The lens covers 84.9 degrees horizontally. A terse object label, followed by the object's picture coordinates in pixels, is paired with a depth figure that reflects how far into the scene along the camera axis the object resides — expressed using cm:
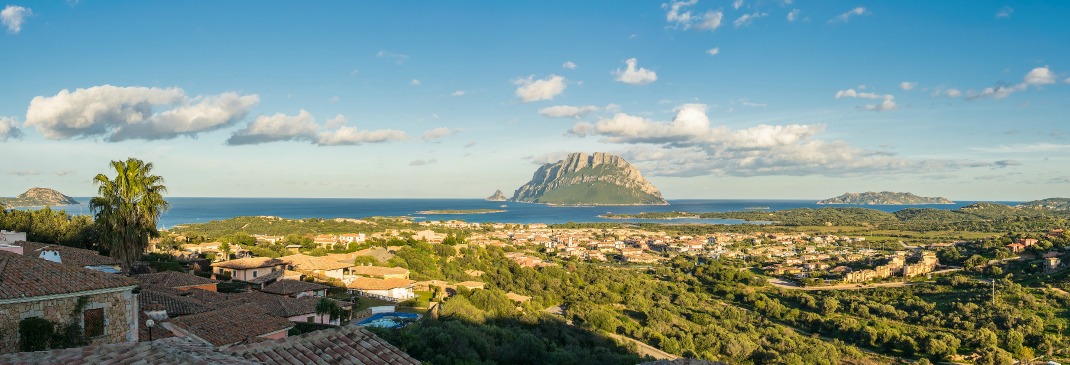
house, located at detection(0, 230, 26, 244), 2496
